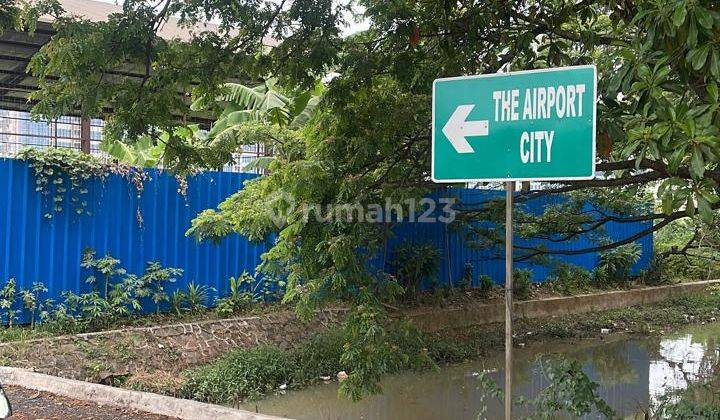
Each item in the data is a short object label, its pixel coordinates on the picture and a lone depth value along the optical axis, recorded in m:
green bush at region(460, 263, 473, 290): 12.88
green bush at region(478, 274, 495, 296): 12.95
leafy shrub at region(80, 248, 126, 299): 8.60
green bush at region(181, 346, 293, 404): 7.47
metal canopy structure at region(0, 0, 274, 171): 11.06
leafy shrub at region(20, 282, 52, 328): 8.05
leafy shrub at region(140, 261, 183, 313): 9.04
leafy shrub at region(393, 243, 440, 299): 11.51
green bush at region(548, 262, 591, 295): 14.02
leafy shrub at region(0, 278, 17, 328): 7.95
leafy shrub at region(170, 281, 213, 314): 9.30
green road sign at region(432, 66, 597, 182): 3.41
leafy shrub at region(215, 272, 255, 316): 9.48
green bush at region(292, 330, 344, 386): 8.51
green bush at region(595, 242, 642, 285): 16.05
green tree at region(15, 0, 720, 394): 3.88
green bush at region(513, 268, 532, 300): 13.38
